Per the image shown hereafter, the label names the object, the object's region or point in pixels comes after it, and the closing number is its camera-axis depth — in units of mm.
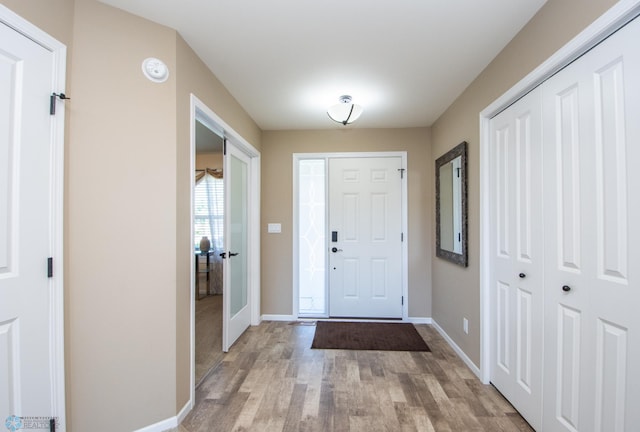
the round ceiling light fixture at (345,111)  2788
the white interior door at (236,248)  2947
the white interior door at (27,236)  1331
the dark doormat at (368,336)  3066
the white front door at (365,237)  3850
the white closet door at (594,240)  1223
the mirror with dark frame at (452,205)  2711
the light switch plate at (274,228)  3908
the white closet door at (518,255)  1799
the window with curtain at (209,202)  5125
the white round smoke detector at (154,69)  1785
